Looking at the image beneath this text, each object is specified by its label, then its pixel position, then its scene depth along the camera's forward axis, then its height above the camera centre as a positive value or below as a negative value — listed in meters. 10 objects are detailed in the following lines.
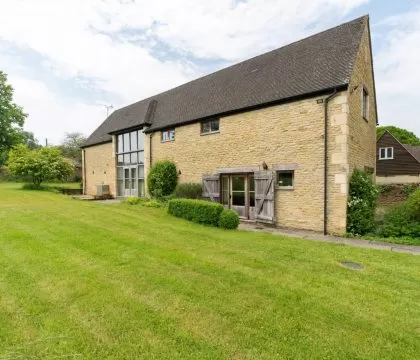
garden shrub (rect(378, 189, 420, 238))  8.26 -1.56
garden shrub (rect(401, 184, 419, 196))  12.71 -0.77
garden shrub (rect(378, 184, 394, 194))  16.34 -0.88
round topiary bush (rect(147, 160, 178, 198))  14.40 -0.21
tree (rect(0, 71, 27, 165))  29.61 +6.78
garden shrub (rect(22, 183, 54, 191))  23.25 -1.02
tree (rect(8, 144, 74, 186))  22.50 +1.07
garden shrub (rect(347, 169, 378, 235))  8.80 -1.05
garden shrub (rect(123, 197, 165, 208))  13.26 -1.43
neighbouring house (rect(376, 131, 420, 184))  24.92 +1.13
